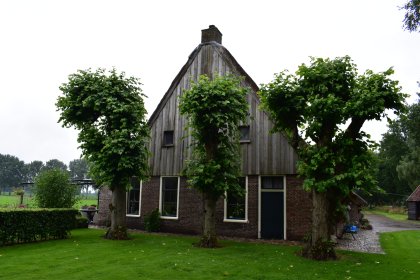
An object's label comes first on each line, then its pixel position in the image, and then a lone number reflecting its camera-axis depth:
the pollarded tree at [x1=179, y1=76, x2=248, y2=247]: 13.30
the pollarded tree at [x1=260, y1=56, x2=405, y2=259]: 10.86
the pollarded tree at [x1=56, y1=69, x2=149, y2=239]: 15.12
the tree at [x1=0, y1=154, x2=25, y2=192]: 123.07
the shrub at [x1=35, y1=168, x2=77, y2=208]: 19.66
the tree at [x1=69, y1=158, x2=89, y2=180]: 145.62
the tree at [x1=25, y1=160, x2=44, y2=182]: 132.50
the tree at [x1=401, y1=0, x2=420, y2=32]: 11.41
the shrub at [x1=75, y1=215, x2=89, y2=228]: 20.12
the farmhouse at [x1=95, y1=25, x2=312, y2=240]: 15.72
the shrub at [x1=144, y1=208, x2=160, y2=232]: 18.48
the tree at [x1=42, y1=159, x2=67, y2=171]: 145.90
